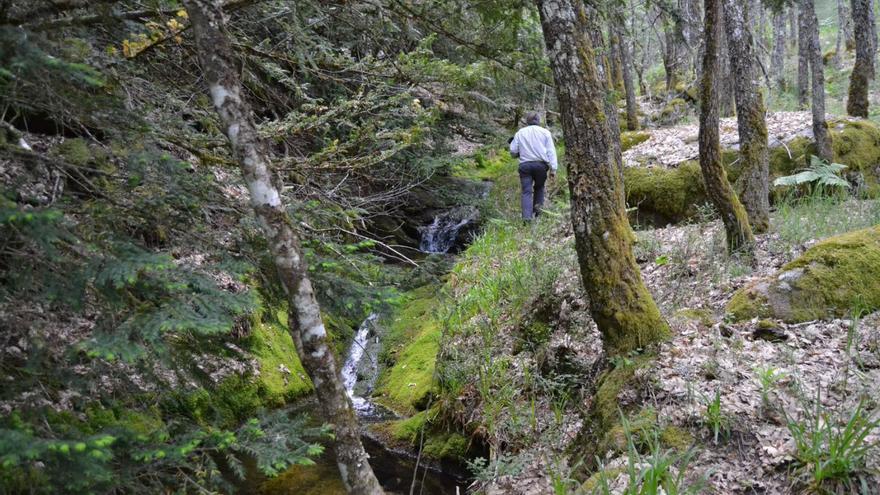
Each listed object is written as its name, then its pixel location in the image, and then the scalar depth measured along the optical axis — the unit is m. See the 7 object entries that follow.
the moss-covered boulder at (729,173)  9.05
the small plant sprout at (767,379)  3.80
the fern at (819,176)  7.82
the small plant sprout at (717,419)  3.71
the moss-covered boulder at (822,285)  4.67
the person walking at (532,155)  10.15
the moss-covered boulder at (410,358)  7.13
